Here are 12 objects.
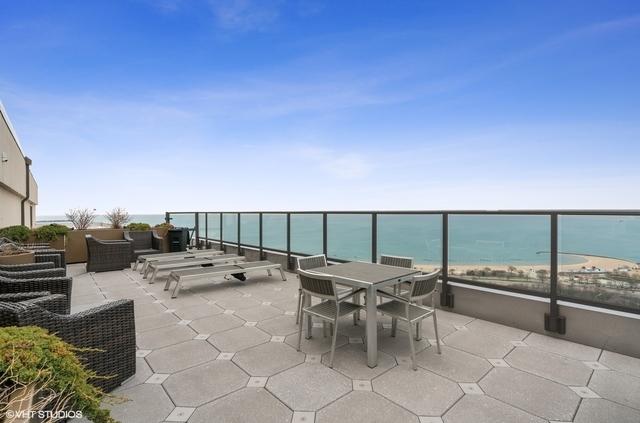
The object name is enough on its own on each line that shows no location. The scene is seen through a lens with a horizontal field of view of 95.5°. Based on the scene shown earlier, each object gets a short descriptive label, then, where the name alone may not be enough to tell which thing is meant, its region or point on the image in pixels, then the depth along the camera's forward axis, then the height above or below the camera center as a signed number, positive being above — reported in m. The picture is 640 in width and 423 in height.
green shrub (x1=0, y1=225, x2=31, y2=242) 6.41 -0.49
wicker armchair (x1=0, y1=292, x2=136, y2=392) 1.65 -0.79
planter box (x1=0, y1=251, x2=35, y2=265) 4.02 -0.68
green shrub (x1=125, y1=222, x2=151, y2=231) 8.48 -0.46
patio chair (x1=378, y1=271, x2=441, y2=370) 2.45 -0.90
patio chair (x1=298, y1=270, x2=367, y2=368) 2.54 -0.78
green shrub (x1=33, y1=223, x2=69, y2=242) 6.90 -0.51
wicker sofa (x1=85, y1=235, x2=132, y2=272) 6.32 -0.98
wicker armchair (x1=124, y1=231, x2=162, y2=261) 7.87 -0.82
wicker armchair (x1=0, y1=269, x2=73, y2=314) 2.70 -0.71
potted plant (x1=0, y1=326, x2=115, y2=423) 0.92 -0.59
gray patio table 2.49 -0.63
